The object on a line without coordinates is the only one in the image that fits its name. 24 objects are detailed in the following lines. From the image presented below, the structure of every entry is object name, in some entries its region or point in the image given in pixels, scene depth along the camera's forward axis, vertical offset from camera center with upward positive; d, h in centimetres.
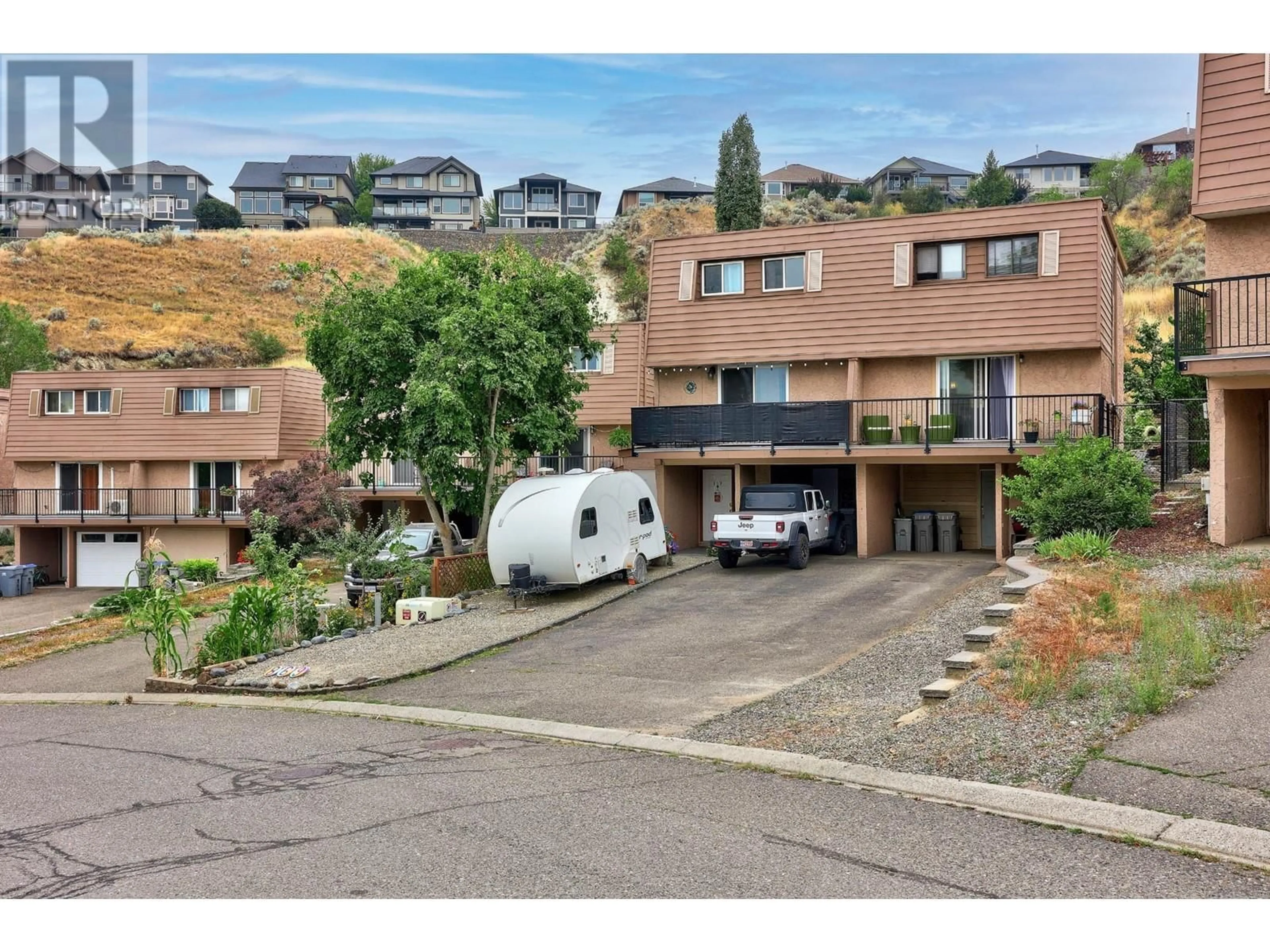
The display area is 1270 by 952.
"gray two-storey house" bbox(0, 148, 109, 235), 9131 +2540
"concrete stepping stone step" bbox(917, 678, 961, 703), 1118 -204
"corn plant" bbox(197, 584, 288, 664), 1748 -221
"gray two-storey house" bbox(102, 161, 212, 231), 11300 +3069
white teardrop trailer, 2055 -84
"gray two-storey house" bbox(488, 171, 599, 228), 11769 +3019
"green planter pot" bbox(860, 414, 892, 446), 2580 +136
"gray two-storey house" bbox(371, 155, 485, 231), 11756 +3094
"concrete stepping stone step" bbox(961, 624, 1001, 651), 1270 -171
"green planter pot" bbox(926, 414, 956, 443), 2508 +133
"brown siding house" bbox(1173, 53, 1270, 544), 1702 +347
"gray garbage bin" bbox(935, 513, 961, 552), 2653 -102
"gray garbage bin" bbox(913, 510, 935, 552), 2655 -103
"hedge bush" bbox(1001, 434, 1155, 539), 1848 -6
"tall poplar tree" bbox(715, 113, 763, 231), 6981 +1922
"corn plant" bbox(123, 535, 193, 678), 1683 -211
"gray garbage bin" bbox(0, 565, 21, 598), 3738 -313
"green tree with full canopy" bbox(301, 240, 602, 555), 2230 +253
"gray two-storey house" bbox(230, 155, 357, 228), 11694 +3163
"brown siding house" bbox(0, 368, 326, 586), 3828 +116
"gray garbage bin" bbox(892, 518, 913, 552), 2669 -113
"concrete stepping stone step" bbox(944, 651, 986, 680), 1183 -189
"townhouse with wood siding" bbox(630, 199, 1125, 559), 2508 +311
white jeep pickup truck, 2328 -80
